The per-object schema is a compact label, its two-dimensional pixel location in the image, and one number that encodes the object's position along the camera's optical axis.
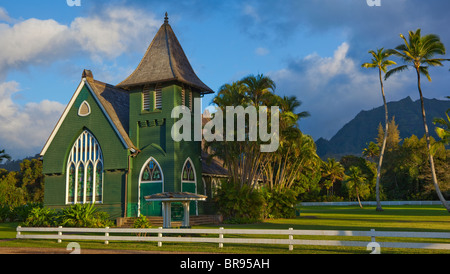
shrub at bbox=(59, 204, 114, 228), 27.80
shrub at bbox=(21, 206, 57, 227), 28.48
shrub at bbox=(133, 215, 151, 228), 22.77
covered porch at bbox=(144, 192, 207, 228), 23.61
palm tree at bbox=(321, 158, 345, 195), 89.38
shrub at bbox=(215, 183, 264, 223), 34.38
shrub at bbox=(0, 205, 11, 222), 39.19
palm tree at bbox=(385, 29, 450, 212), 40.53
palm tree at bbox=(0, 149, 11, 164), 68.10
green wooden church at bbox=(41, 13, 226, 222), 32.47
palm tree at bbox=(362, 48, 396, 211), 53.97
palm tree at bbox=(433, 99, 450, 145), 28.45
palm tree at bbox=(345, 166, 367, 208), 71.69
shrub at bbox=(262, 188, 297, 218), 39.93
